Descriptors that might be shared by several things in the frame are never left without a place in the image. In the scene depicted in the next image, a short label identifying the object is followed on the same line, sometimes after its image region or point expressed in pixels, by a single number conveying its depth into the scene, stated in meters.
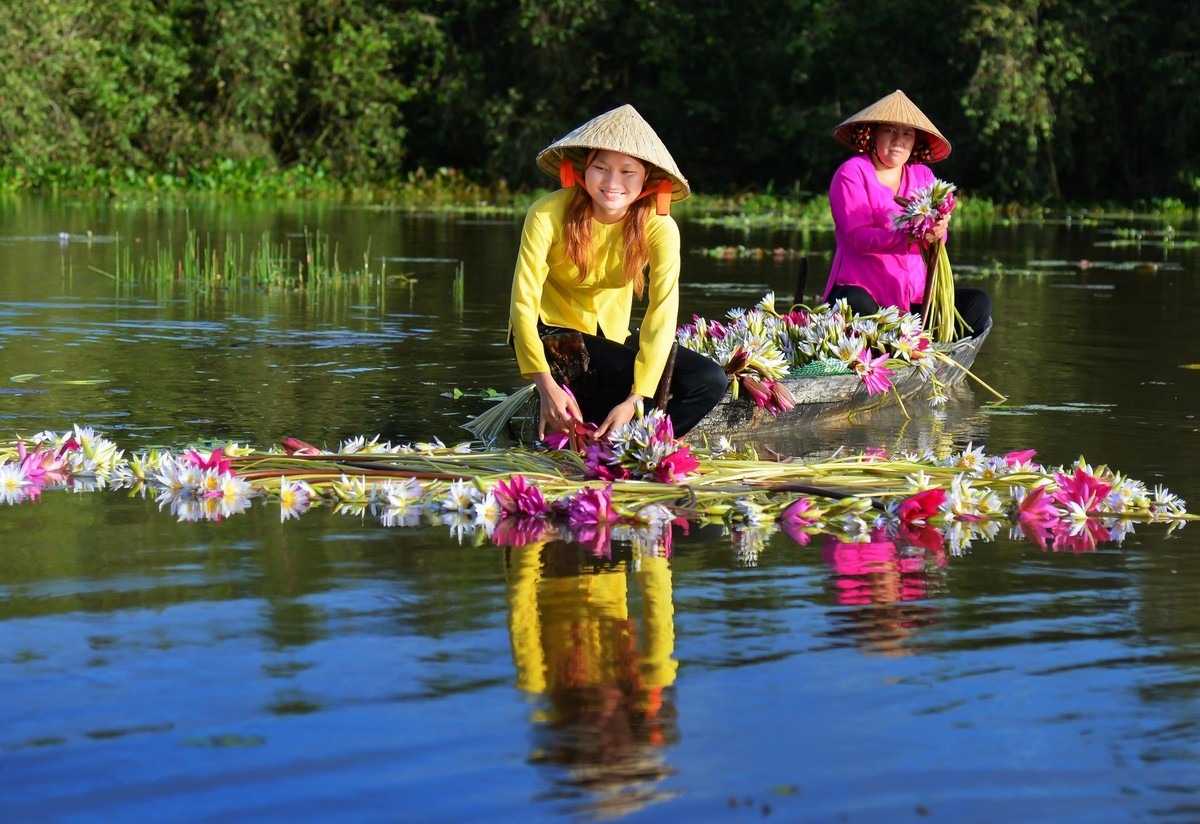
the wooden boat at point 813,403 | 7.70
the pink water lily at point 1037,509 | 5.93
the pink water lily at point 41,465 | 6.23
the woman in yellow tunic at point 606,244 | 6.43
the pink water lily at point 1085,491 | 5.91
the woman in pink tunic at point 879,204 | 9.23
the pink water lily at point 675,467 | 6.13
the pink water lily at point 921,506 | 5.76
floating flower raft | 5.76
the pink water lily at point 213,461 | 6.09
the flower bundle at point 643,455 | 6.13
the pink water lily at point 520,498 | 5.79
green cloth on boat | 8.35
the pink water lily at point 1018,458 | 6.25
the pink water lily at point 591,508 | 5.76
